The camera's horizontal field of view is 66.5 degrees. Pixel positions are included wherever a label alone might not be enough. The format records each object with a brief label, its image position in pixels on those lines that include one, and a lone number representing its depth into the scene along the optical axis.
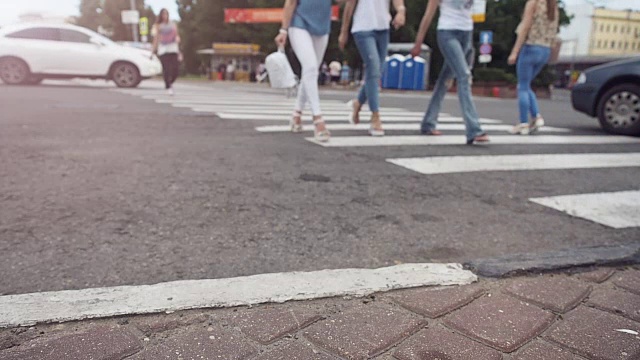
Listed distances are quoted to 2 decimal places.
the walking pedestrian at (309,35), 4.79
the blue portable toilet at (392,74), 25.83
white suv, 12.36
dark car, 6.57
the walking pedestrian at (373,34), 5.18
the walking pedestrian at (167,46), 10.48
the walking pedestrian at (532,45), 5.78
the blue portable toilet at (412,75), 25.83
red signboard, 36.12
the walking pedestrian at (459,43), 5.20
